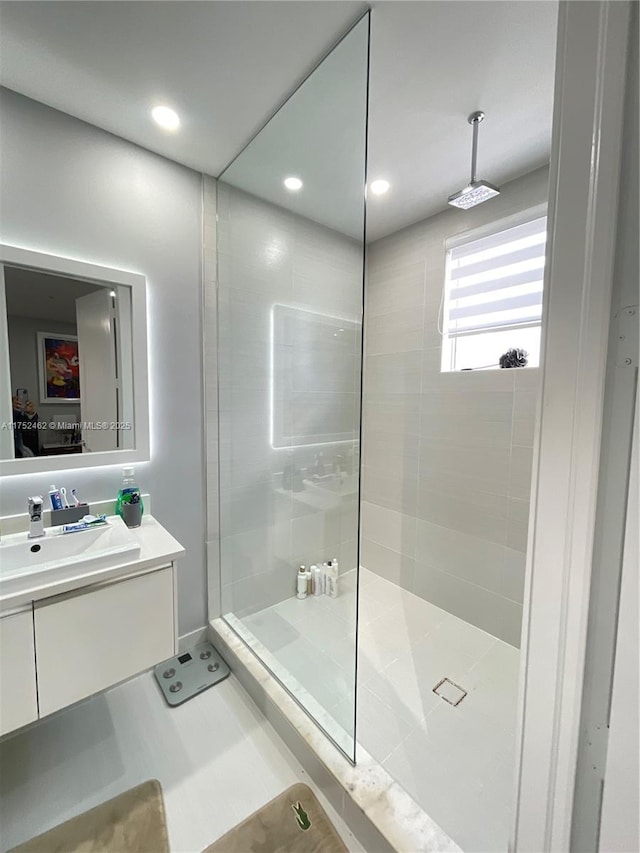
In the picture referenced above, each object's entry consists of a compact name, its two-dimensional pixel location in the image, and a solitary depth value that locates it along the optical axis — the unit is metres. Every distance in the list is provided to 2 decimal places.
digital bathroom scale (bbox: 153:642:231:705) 1.72
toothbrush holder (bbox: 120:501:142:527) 1.65
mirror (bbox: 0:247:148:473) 1.46
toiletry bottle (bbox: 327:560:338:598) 2.05
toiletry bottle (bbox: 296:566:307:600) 2.19
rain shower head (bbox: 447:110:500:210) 1.48
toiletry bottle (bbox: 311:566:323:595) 2.16
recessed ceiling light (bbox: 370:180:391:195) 1.95
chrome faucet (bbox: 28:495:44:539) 1.43
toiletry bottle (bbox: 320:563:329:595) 2.12
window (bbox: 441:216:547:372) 1.92
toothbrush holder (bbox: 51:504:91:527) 1.52
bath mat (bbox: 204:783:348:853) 1.15
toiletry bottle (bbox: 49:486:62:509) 1.53
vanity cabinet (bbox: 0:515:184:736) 1.11
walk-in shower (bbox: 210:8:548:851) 1.54
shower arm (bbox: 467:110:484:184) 1.45
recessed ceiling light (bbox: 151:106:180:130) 1.47
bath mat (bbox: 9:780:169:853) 1.14
